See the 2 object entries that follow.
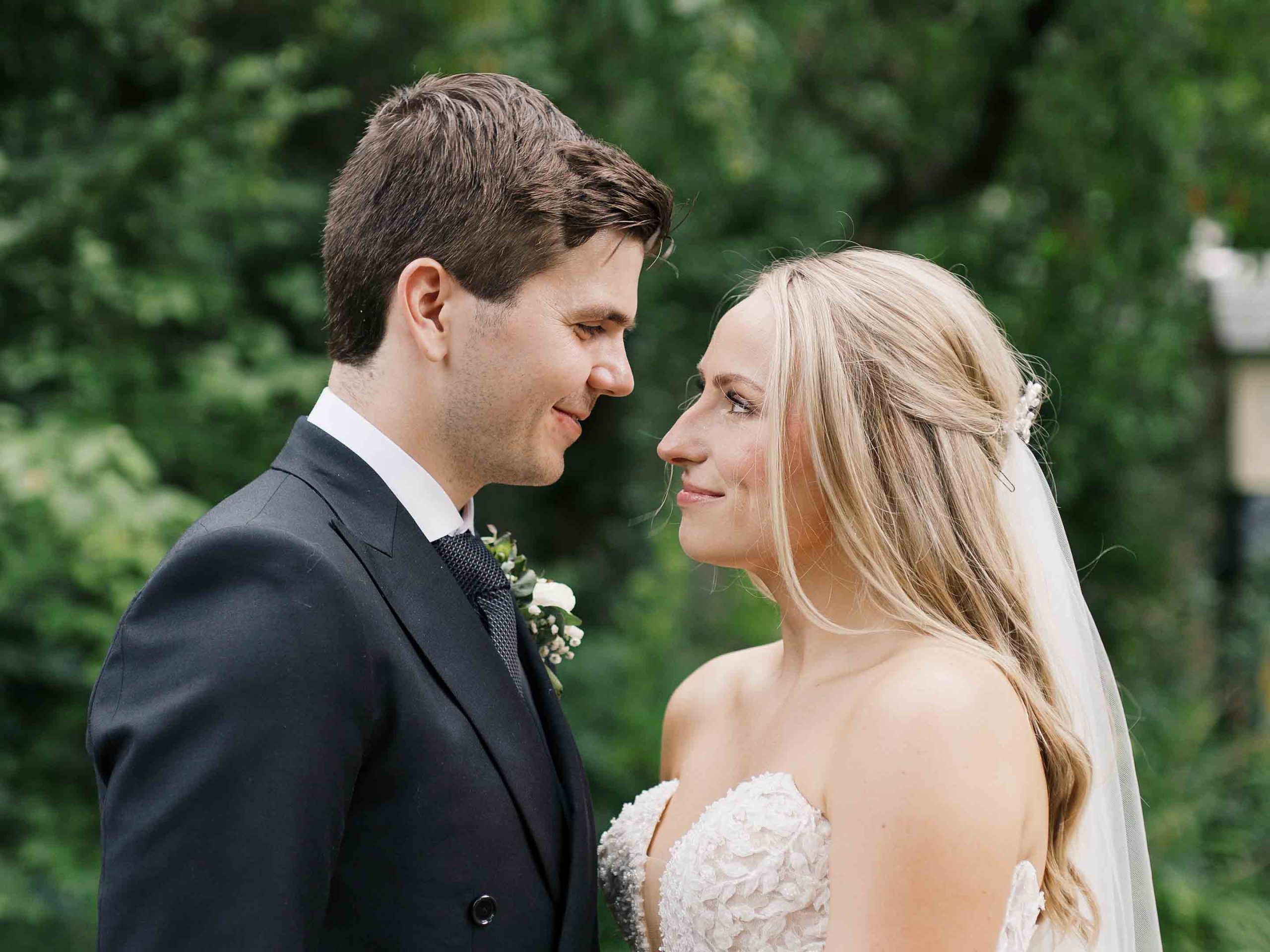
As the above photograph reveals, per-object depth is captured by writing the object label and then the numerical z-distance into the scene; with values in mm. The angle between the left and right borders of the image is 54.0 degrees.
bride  2039
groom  1717
